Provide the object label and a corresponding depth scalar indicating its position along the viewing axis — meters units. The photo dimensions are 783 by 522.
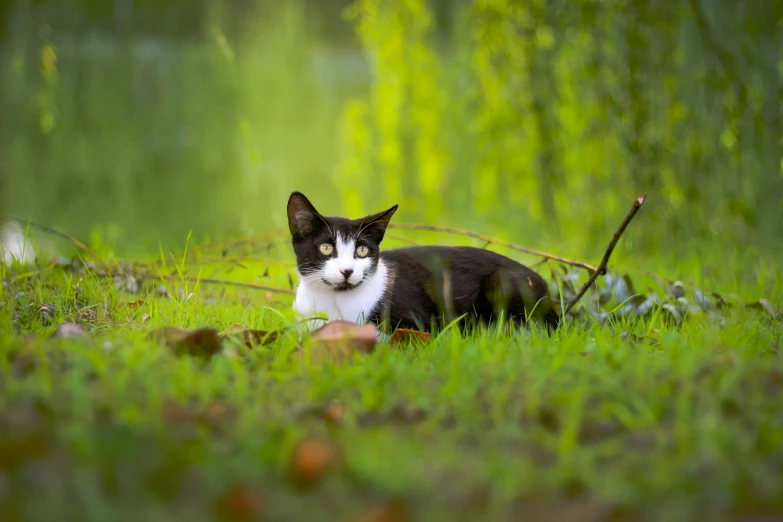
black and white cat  2.89
